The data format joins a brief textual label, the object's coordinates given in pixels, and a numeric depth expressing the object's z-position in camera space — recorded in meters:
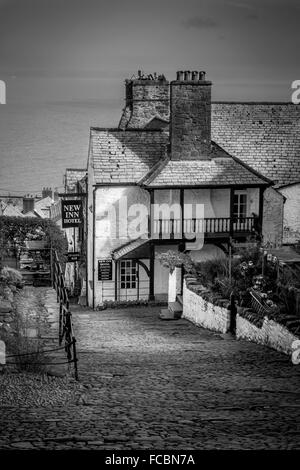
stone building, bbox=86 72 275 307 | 26.56
